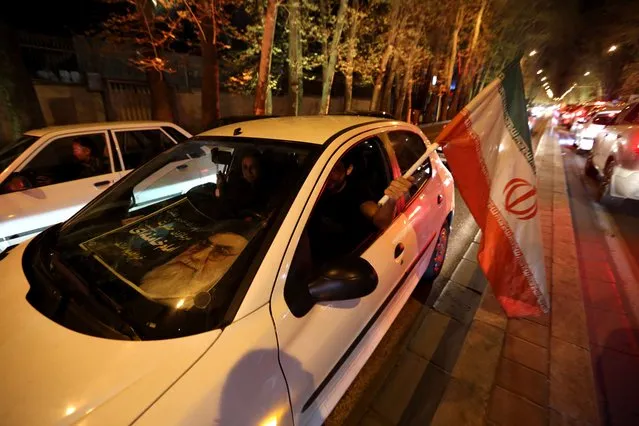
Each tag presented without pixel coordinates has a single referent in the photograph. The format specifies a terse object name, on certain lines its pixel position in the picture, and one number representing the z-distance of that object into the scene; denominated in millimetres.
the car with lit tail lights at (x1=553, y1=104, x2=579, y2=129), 21558
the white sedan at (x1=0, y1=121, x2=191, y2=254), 3516
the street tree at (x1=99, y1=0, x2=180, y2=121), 7590
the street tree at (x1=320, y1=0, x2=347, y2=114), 10914
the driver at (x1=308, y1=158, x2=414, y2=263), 2209
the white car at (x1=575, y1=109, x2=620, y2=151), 10682
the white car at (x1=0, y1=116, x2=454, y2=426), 1163
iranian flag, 2195
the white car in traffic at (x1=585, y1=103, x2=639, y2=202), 5309
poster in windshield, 1739
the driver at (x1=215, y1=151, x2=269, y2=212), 2080
